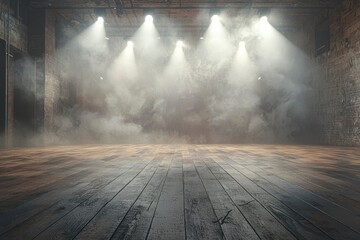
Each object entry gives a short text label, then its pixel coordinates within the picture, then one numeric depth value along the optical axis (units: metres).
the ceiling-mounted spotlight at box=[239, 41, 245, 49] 11.11
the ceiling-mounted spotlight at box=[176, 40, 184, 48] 11.60
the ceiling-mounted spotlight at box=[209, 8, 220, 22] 8.85
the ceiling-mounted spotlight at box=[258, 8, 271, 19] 8.77
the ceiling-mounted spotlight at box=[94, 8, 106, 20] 8.81
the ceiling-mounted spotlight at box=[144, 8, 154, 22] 8.93
